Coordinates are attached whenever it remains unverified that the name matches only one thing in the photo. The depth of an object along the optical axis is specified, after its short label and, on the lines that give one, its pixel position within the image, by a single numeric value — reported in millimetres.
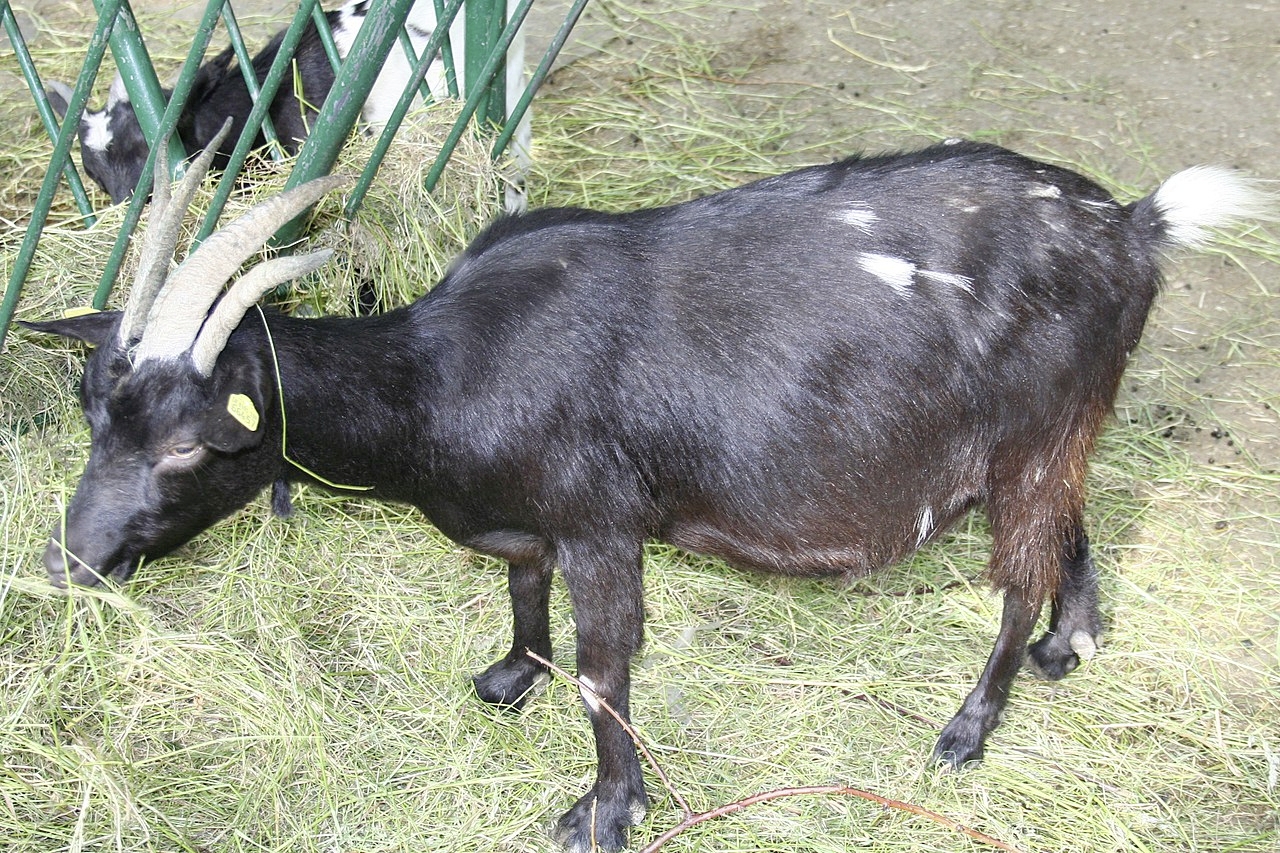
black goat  3043
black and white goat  4922
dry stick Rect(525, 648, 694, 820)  3209
